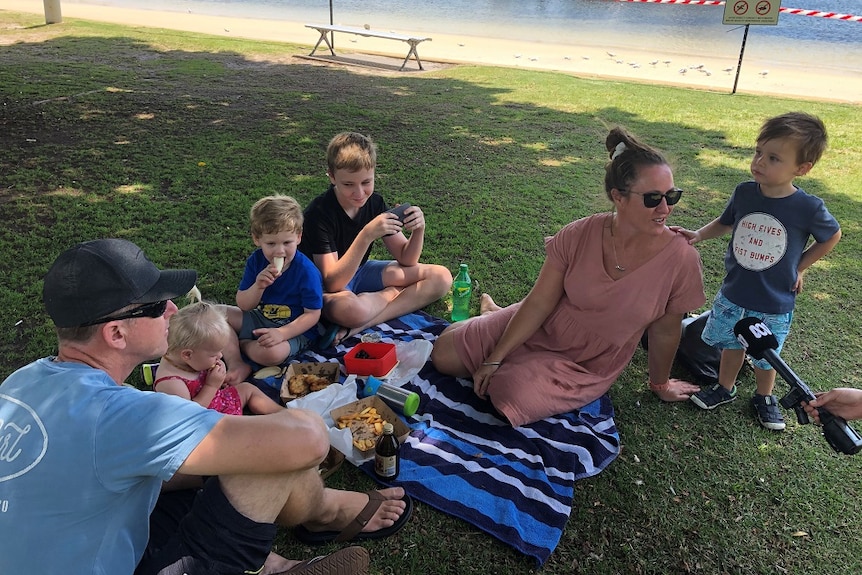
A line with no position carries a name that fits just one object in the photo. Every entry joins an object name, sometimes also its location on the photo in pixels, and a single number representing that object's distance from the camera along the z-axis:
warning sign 11.25
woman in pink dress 3.14
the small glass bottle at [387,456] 2.96
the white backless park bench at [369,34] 13.23
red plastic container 3.76
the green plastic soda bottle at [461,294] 4.41
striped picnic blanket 2.82
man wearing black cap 1.64
